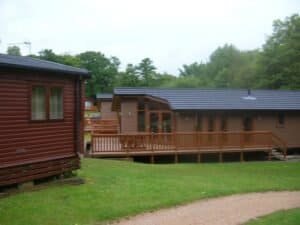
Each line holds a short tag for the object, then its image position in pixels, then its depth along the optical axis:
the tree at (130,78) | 67.06
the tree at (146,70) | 71.50
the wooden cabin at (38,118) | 11.48
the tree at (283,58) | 45.90
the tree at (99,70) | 78.81
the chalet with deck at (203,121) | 23.47
